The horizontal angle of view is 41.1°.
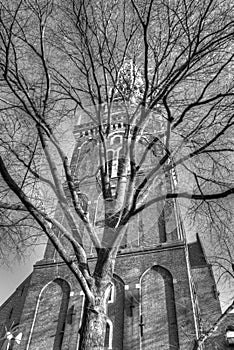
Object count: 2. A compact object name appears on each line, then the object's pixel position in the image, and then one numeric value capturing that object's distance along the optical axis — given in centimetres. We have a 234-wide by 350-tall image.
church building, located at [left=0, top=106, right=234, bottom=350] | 1209
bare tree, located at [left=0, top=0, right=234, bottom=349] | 425
